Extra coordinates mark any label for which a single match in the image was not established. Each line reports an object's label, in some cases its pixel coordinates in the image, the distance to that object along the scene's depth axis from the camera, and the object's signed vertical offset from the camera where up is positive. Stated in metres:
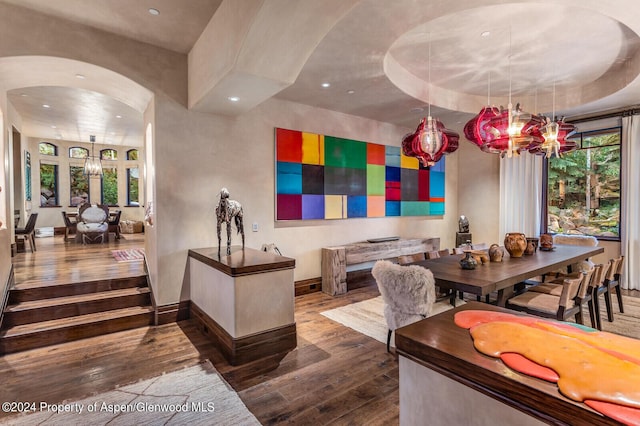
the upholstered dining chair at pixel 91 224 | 7.73 -0.49
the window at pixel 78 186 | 10.97 +0.64
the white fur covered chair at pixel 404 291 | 2.67 -0.76
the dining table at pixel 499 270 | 2.70 -0.67
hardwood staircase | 3.28 -1.23
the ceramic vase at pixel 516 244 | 3.83 -0.51
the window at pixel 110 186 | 11.55 +0.66
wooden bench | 5.11 -0.91
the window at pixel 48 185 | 10.35 +0.65
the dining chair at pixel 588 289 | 3.09 -0.96
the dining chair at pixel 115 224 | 8.81 -0.56
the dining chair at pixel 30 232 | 6.21 -0.53
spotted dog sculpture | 3.63 -0.10
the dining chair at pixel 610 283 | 3.72 -1.01
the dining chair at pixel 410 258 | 3.58 -0.66
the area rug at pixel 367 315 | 3.49 -1.48
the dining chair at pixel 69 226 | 8.35 -0.60
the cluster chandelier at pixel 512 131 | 3.33 +0.78
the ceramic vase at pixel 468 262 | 3.20 -0.61
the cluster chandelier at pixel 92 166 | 9.78 +1.18
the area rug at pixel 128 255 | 5.64 -0.96
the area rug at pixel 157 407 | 2.17 -1.46
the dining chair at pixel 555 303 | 2.86 -0.99
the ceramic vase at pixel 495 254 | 3.58 -0.59
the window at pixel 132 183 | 11.80 +0.77
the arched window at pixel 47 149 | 10.42 +1.84
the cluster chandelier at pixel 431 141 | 3.58 +0.70
